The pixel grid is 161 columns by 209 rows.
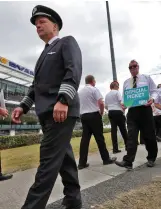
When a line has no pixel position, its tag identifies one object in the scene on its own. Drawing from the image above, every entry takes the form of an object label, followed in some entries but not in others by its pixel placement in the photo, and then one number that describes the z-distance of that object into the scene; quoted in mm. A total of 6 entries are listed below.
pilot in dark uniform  1331
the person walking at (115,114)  4053
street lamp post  6042
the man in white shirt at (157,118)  5337
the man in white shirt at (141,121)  2809
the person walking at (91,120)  3121
